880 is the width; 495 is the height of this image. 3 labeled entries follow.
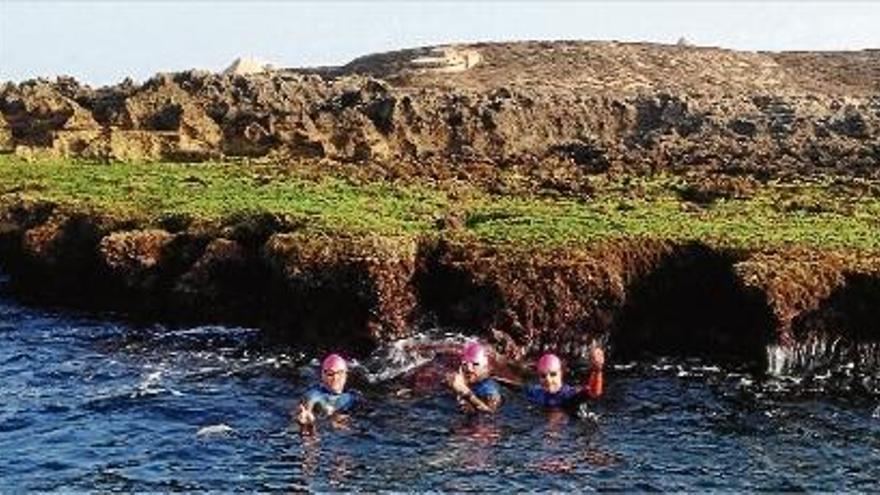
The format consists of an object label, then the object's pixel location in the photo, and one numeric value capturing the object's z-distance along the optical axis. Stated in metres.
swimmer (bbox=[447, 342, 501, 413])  18.25
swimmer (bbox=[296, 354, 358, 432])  18.02
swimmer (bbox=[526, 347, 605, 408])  17.91
